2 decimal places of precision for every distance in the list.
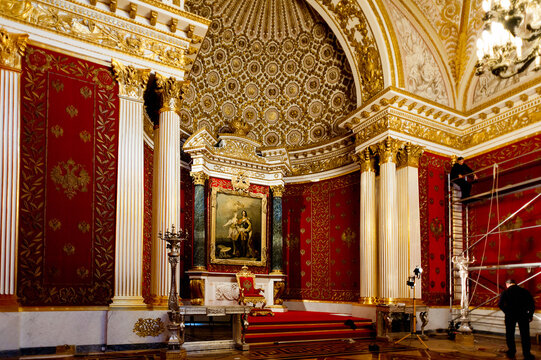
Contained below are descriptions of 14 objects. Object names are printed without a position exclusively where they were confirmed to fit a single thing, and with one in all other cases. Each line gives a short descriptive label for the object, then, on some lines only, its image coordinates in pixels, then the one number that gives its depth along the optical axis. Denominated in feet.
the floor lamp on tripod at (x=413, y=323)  31.17
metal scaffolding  35.17
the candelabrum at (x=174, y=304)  23.82
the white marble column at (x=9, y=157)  22.15
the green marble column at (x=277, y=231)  45.96
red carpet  31.55
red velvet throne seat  40.57
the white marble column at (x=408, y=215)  37.93
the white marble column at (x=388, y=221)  37.70
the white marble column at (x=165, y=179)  27.04
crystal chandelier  18.44
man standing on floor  25.86
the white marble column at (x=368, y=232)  39.27
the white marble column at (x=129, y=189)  25.38
